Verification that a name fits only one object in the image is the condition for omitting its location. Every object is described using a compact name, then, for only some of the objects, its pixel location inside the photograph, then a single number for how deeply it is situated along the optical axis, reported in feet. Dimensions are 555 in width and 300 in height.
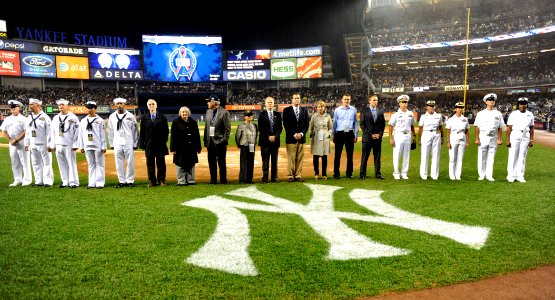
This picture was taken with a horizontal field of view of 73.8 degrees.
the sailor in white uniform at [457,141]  30.63
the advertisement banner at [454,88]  154.81
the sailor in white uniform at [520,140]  29.78
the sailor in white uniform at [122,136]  28.73
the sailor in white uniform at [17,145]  30.22
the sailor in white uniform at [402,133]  31.22
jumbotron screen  172.74
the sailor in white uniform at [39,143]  29.76
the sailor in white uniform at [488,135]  30.01
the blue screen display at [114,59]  173.27
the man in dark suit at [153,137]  28.81
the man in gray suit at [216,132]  29.60
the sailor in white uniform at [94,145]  28.66
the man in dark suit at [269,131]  30.18
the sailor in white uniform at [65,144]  29.19
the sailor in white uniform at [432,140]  31.17
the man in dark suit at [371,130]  31.42
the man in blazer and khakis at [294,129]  30.58
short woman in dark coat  29.04
